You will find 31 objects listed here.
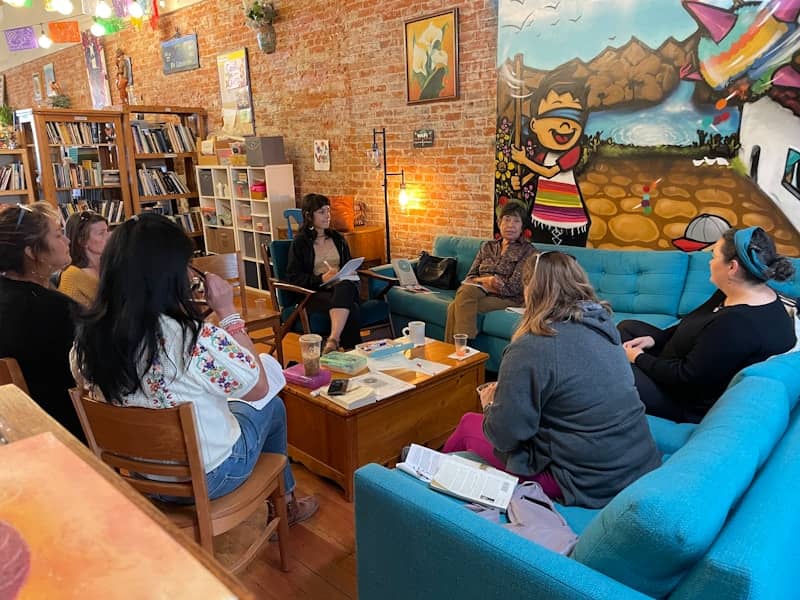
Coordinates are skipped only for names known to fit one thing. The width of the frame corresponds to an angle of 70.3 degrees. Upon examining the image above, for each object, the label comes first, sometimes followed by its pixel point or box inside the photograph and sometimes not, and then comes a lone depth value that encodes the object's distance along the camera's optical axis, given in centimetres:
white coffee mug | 303
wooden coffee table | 244
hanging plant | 598
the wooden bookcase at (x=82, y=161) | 589
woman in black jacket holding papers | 398
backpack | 143
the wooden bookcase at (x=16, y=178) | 586
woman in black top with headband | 204
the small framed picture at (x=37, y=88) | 1020
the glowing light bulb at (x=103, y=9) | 638
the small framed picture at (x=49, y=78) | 977
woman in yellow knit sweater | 270
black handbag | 446
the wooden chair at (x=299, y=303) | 407
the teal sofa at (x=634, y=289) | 348
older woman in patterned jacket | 379
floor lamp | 528
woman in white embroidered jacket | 150
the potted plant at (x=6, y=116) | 739
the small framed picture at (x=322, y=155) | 592
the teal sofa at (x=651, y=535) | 97
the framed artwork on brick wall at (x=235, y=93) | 658
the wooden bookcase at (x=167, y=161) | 659
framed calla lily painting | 460
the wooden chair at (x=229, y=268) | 361
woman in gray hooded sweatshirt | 161
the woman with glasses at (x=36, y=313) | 195
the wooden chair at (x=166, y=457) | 148
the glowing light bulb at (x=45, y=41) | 719
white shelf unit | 608
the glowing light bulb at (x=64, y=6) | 569
